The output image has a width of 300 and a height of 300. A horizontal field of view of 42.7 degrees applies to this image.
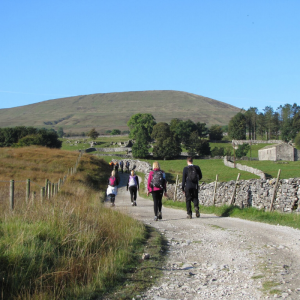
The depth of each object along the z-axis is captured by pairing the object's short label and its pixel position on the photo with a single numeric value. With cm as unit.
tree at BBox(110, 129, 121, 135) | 18450
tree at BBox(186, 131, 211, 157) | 10300
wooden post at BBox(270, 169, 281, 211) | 1376
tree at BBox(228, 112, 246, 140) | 13639
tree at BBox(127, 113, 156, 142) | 13500
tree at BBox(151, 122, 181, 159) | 9312
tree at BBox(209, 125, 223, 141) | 13762
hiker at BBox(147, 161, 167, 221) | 1197
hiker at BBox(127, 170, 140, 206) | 1742
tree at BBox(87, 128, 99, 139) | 14050
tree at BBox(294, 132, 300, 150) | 10626
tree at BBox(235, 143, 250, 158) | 9848
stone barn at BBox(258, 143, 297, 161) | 8544
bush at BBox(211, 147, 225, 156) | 10062
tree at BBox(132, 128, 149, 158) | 9306
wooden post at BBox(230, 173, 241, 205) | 1645
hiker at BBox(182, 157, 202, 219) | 1196
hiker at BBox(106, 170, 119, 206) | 1711
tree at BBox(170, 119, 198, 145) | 11994
